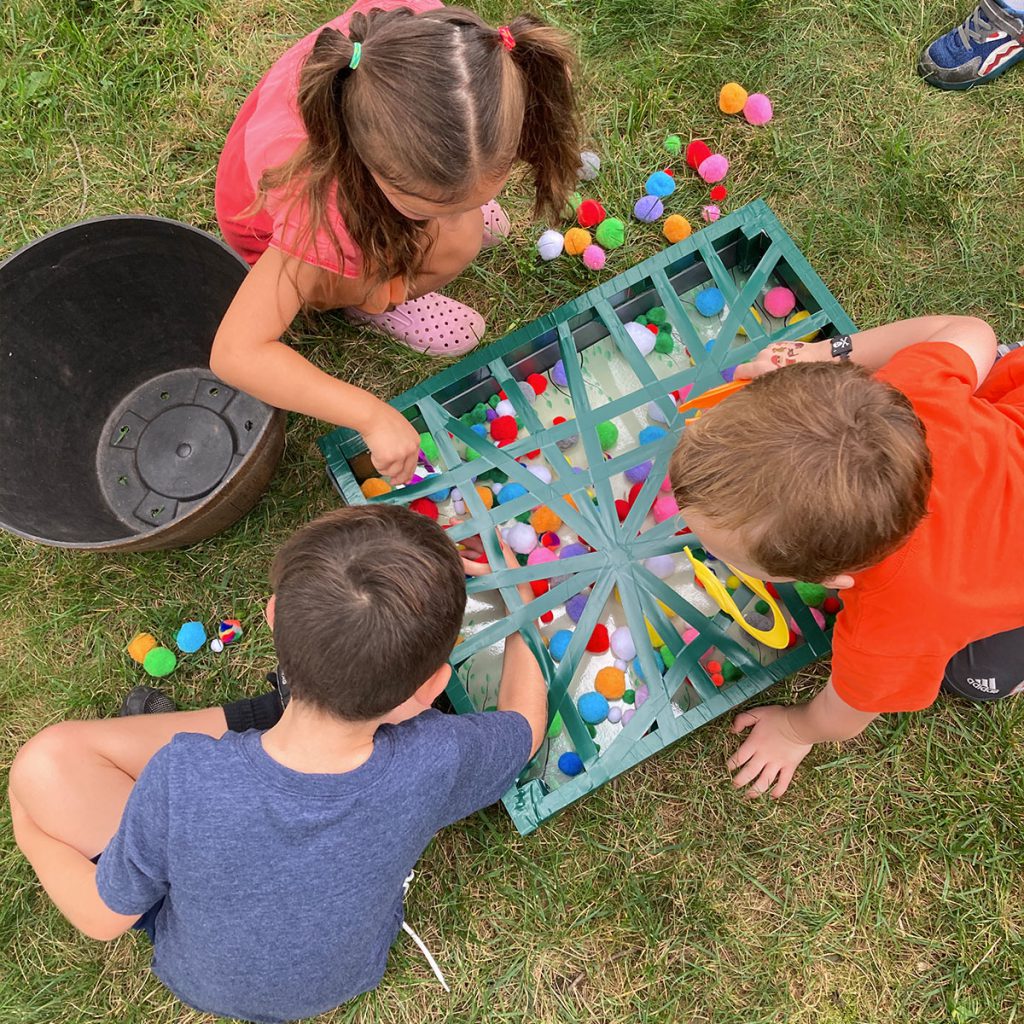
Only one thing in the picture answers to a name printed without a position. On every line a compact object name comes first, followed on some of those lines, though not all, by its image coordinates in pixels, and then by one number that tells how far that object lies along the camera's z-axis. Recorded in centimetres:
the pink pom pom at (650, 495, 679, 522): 162
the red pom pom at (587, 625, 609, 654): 156
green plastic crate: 150
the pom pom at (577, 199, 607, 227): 180
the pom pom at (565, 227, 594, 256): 180
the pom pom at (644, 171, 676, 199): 182
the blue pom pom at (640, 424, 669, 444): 166
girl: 107
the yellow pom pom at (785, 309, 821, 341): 166
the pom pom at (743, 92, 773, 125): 187
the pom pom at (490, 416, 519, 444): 166
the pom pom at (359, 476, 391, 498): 166
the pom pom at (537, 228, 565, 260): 180
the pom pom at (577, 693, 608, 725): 154
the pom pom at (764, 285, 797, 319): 171
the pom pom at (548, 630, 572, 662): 157
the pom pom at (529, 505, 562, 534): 162
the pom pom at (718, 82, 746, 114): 187
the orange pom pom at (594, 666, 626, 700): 155
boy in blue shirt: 103
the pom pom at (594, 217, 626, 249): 181
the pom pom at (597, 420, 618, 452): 167
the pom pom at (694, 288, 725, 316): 172
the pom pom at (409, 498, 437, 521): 165
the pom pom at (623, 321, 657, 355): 173
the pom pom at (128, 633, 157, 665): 165
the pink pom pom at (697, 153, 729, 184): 183
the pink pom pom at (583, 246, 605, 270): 180
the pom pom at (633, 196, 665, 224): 182
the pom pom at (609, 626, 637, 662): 157
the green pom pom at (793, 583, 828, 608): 158
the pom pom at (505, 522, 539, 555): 162
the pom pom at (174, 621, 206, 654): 165
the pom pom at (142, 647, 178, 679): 164
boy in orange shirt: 102
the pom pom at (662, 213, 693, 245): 181
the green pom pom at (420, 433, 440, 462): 168
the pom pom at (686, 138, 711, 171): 184
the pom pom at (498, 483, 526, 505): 164
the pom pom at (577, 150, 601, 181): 186
